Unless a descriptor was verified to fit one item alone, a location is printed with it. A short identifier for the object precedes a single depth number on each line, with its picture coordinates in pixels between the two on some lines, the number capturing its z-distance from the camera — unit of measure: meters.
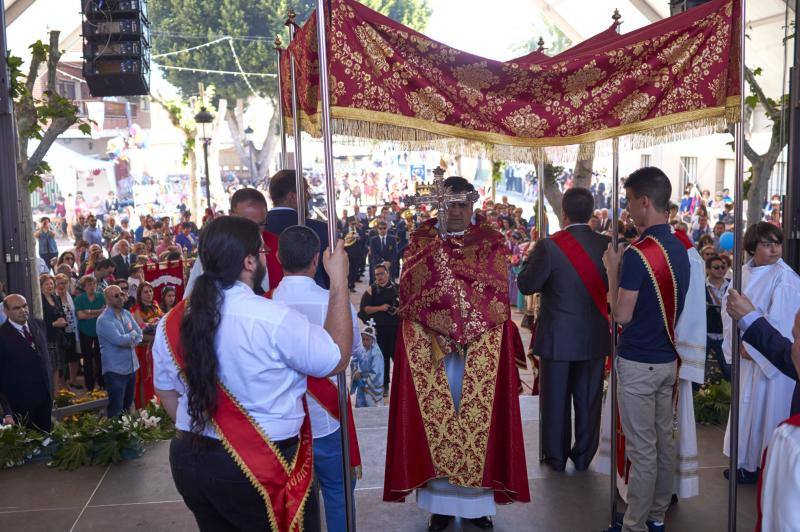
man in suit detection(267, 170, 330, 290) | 4.99
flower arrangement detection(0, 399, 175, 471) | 5.76
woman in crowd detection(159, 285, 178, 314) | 10.91
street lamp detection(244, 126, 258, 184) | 35.73
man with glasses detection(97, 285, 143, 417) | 8.71
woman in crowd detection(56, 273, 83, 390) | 10.83
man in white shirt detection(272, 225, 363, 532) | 3.42
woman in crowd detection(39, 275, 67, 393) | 10.39
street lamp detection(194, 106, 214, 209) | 20.42
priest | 4.54
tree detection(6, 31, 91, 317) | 8.77
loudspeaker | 9.18
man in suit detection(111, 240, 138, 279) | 14.12
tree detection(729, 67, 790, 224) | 10.07
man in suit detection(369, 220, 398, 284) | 19.92
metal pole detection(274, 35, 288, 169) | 4.59
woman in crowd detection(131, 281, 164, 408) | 9.62
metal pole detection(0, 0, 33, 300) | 6.97
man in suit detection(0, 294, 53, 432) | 6.93
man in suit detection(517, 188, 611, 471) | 5.32
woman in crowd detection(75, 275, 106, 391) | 10.65
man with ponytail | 2.72
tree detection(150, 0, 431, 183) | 36.38
